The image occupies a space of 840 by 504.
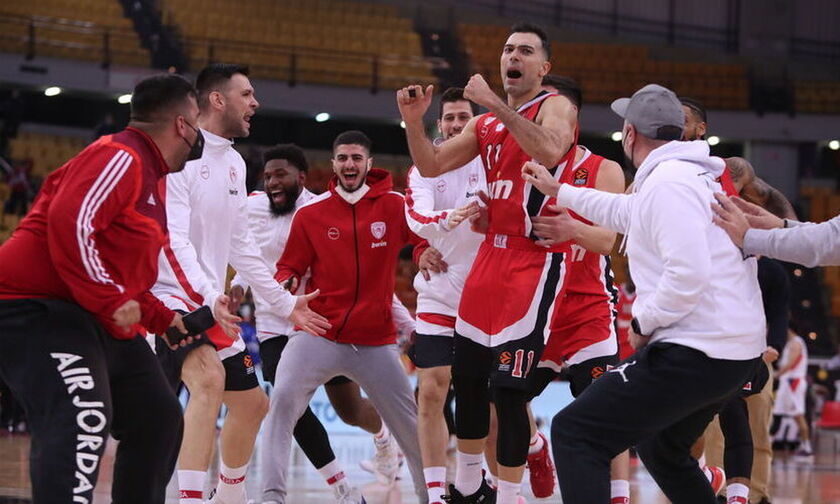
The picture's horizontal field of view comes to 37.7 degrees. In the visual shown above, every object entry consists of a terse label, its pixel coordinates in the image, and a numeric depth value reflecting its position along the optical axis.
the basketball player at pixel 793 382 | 16.36
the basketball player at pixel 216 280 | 6.61
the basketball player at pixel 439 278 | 7.45
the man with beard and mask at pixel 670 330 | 5.02
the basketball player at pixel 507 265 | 6.35
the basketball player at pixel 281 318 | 8.30
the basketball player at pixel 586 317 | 6.83
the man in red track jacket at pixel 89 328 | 4.62
